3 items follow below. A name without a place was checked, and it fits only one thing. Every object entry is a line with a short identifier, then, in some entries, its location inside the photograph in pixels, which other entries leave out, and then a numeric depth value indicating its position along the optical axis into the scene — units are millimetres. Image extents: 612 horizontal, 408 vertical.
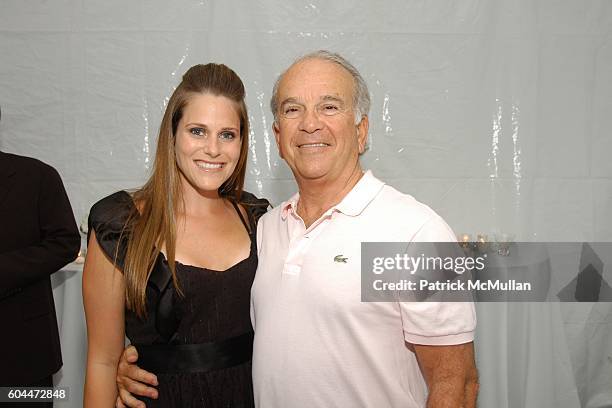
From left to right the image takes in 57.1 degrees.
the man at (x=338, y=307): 1316
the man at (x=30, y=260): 2047
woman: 1479
